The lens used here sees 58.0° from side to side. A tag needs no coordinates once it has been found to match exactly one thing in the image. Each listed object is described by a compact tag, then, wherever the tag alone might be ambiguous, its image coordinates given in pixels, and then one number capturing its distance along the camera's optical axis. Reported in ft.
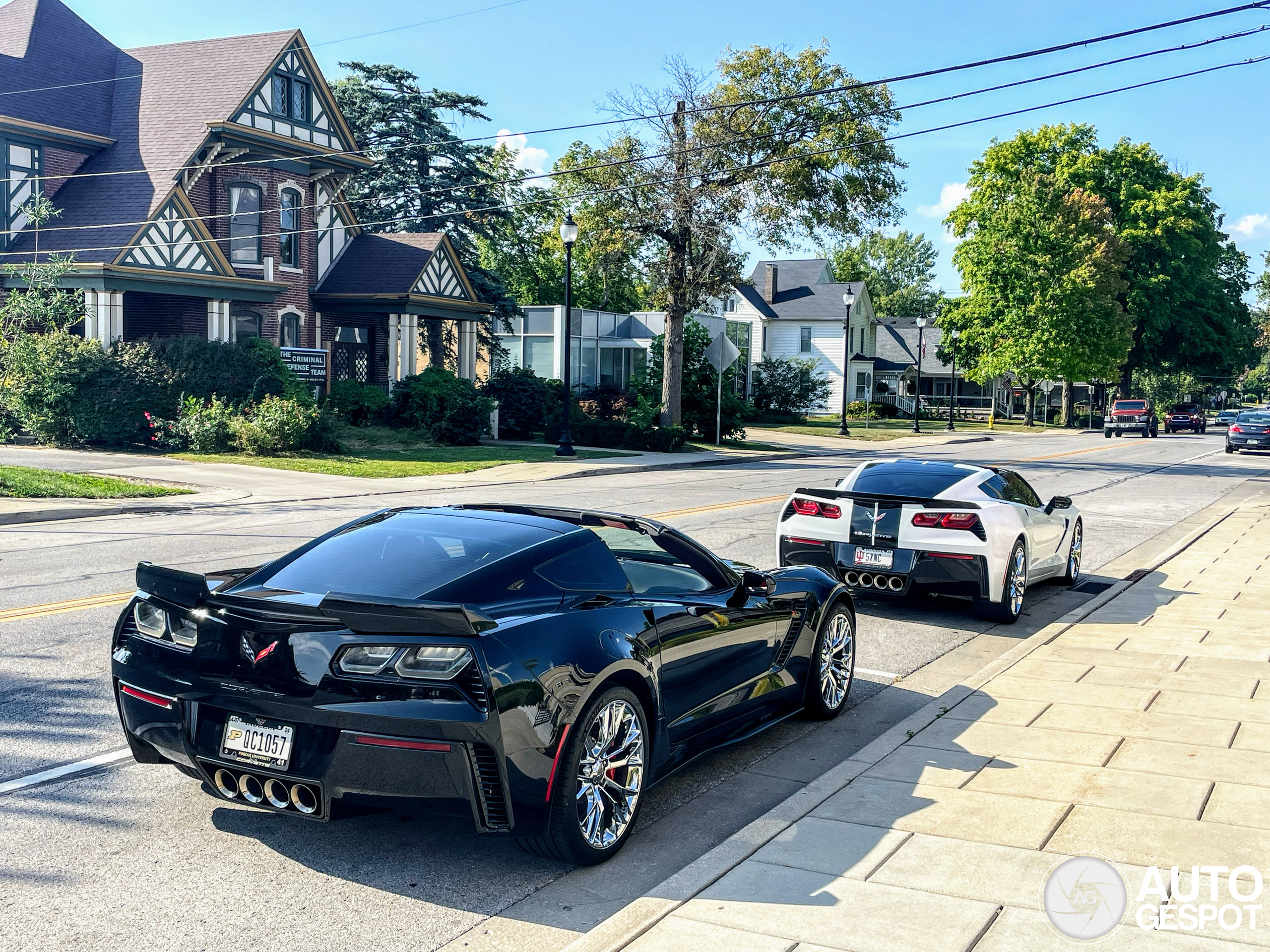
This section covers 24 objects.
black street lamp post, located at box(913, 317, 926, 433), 184.24
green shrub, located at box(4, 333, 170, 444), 85.15
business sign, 100.48
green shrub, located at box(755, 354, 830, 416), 193.16
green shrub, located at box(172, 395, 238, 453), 84.94
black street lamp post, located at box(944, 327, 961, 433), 190.49
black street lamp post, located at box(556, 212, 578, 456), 94.07
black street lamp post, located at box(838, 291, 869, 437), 151.43
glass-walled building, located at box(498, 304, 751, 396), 143.84
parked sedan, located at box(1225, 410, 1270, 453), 133.90
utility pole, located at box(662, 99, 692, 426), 118.11
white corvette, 31.94
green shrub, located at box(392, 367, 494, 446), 105.60
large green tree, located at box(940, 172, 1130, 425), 205.77
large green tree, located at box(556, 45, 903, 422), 117.70
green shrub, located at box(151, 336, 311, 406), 89.45
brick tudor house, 98.22
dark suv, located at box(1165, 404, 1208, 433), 211.00
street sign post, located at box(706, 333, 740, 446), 110.01
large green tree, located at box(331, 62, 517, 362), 139.74
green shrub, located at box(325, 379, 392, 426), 107.96
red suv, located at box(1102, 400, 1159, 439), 183.93
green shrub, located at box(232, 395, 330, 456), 85.05
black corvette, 13.79
